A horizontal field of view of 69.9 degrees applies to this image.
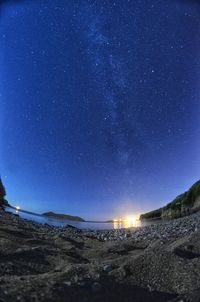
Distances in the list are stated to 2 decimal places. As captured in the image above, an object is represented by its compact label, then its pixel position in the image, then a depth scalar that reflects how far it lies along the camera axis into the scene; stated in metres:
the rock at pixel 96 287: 1.59
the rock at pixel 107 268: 2.03
